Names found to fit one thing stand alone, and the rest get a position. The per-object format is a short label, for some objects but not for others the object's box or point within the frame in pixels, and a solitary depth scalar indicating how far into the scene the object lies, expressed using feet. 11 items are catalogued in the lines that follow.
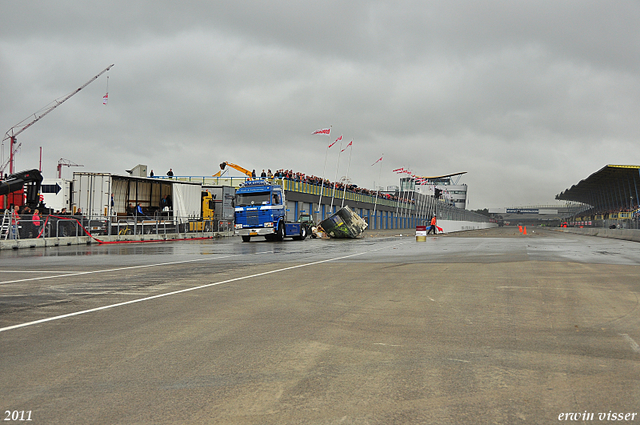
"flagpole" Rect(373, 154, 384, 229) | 276.06
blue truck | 107.96
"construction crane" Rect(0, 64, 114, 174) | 355.48
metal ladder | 84.64
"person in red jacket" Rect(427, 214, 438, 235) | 173.34
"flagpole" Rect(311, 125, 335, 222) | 168.09
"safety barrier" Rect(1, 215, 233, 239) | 88.33
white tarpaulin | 131.34
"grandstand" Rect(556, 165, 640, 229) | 279.16
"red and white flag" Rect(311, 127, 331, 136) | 168.02
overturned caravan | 131.64
